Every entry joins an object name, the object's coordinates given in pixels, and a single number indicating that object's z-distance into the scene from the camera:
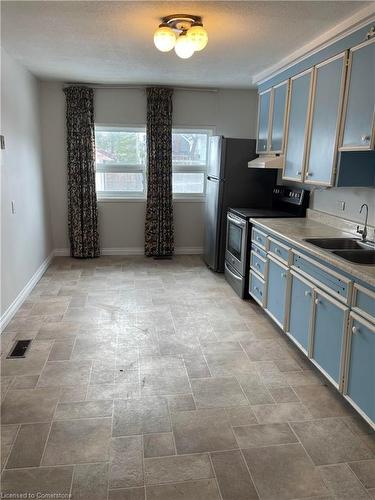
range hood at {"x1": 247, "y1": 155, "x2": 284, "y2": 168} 4.13
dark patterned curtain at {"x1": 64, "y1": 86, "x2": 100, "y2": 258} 5.48
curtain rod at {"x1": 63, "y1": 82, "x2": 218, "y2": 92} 5.45
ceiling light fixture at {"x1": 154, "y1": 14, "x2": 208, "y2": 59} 2.77
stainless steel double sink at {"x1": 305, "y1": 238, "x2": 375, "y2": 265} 2.80
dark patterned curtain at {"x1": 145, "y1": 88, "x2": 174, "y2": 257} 5.59
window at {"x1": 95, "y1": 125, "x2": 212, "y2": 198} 5.82
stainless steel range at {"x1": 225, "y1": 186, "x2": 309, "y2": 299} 4.26
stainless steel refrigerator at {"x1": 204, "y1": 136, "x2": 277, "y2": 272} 4.89
